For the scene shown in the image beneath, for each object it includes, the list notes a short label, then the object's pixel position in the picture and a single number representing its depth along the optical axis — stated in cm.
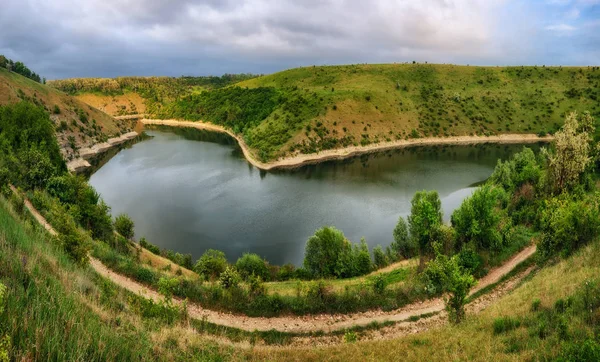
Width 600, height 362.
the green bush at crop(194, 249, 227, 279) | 2884
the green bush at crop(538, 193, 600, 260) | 2232
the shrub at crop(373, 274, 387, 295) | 2358
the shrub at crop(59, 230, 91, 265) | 1785
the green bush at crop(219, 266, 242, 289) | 2377
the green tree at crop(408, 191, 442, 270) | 2948
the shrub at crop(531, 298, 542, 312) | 1518
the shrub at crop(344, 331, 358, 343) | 1882
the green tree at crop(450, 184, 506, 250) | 2944
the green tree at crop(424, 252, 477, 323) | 1684
